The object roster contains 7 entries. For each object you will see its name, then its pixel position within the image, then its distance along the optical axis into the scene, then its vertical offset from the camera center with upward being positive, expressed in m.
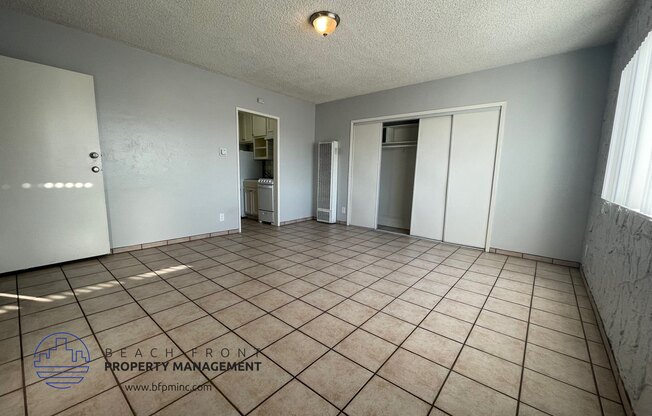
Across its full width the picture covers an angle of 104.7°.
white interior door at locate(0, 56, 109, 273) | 2.41 +0.01
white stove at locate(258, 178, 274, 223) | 5.17 -0.52
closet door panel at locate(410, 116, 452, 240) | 4.01 +0.04
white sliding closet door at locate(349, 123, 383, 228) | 4.84 +0.09
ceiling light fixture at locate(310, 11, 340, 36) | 2.34 +1.47
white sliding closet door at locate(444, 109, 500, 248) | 3.59 +0.07
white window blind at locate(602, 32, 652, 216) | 1.51 +0.32
